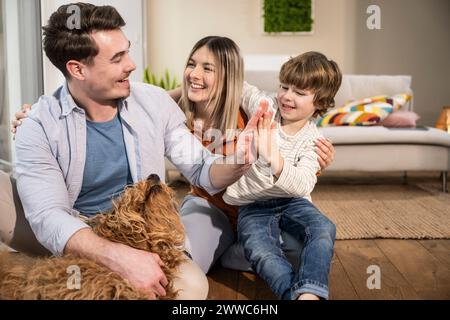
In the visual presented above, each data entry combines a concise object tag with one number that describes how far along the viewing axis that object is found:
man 1.20
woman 1.72
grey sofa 3.41
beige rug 2.39
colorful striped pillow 3.55
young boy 1.42
